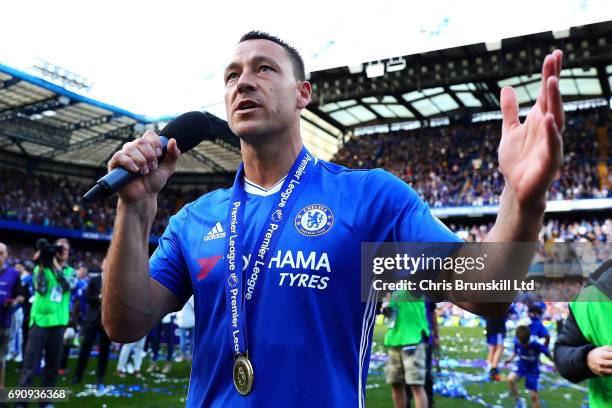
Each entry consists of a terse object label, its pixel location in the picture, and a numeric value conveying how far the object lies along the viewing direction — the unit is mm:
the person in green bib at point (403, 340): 6445
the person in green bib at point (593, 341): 2400
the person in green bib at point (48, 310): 6641
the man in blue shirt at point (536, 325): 6875
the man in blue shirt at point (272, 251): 1528
